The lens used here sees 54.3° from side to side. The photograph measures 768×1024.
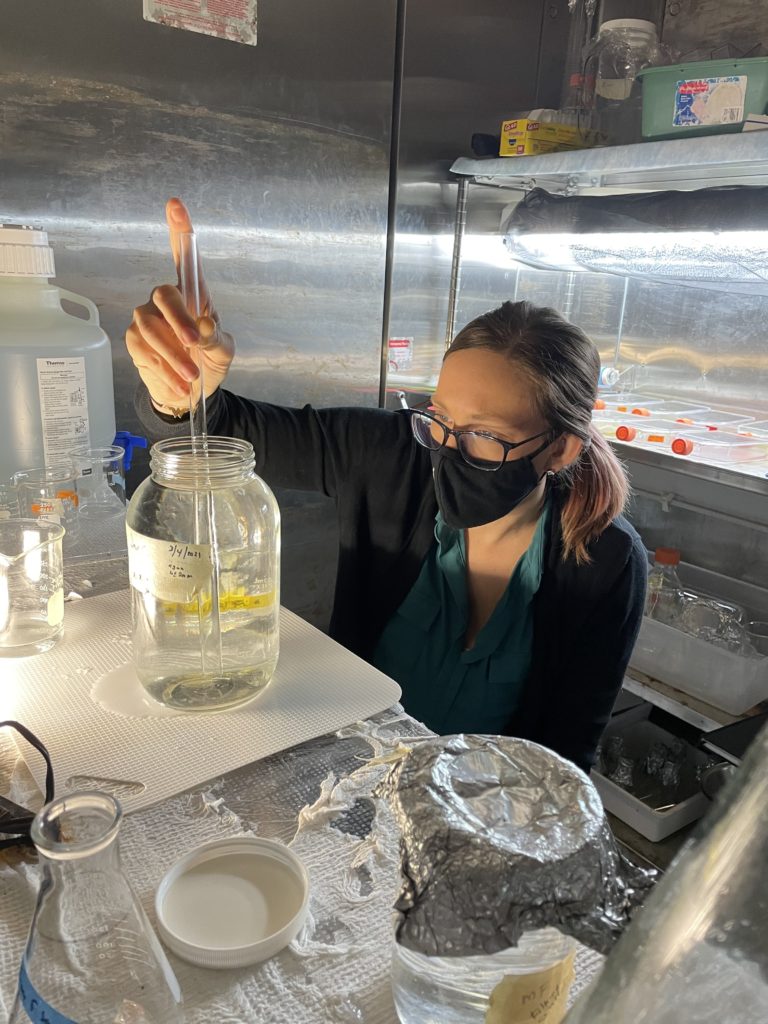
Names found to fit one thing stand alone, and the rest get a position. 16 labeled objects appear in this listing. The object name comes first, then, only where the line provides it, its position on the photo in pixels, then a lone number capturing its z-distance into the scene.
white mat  0.65
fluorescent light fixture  1.51
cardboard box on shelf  1.77
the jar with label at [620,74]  1.81
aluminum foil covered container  0.37
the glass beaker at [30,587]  0.85
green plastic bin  1.38
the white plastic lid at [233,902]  0.49
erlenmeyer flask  0.39
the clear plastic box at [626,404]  1.91
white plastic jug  1.25
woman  1.14
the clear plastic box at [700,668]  1.67
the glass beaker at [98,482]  1.27
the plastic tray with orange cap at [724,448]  1.63
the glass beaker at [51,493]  1.16
